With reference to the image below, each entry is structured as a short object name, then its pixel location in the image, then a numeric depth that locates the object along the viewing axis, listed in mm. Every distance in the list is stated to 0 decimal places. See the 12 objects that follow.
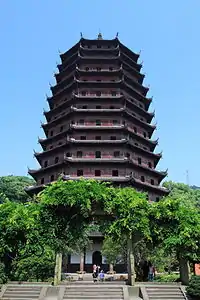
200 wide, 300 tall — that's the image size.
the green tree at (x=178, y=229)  15570
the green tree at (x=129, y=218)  15289
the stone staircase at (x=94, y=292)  13273
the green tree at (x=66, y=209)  15289
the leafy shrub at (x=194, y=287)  12985
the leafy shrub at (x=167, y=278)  18672
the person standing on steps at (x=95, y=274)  21359
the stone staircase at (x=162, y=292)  13407
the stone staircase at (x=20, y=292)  13508
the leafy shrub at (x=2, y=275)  15955
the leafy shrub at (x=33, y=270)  18984
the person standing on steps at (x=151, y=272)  20281
